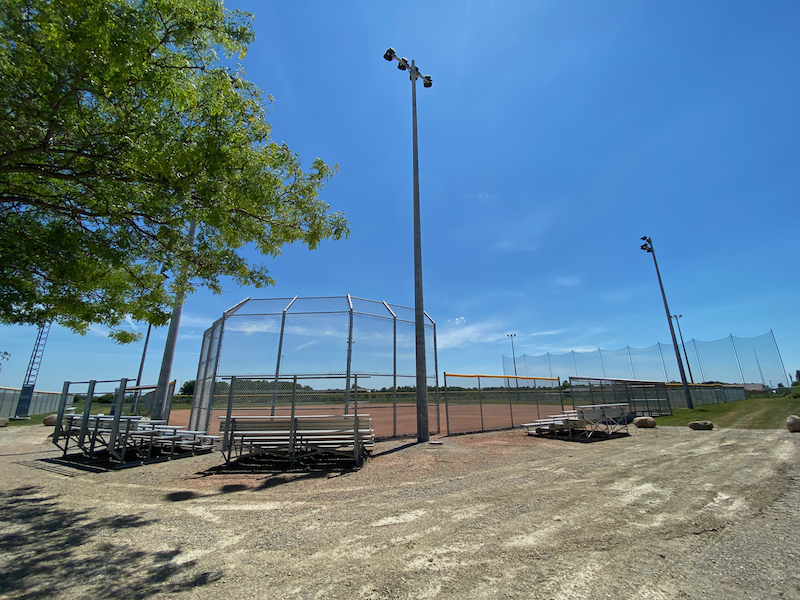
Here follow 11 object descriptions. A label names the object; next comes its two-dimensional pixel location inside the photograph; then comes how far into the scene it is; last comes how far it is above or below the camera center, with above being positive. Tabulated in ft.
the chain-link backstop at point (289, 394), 29.50 +0.75
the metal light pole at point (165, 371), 37.42 +3.44
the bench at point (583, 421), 36.99 -2.24
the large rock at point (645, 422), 47.52 -3.01
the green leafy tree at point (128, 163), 11.80 +10.54
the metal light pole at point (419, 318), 32.89 +8.04
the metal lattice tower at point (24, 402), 73.72 +0.68
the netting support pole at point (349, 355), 29.81 +4.03
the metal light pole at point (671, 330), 77.15 +15.52
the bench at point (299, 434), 23.62 -2.01
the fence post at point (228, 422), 23.31 -1.22
